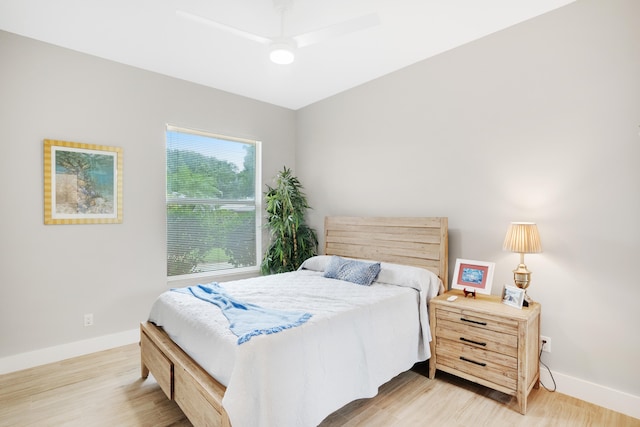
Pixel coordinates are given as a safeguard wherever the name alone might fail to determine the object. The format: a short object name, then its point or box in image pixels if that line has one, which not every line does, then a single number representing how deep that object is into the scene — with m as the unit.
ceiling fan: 1.97
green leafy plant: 4.19
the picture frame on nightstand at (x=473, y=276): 2.67
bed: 1.66
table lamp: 2.37
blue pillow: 3.03
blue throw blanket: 1.82
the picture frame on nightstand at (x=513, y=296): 2.39
